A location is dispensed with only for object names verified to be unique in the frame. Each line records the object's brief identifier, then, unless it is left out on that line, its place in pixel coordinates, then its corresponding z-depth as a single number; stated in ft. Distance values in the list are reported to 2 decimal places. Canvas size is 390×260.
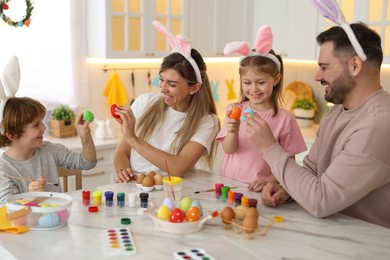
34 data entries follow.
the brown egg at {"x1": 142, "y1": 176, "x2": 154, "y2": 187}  6.64
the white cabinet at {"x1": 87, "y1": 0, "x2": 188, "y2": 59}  12.89
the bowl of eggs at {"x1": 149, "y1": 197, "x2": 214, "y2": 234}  5.31
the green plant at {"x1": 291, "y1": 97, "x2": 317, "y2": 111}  14.93
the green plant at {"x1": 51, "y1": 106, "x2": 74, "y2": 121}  12.60
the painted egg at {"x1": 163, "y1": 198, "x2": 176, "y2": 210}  5.57
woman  7.85
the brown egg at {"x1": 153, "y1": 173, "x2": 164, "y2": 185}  6.73
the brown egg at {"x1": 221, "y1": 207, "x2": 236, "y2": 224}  5.46
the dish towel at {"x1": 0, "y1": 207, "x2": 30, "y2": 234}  5.28
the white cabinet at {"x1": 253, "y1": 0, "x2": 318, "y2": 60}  14.12
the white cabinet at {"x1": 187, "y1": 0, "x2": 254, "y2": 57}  14.73
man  5.67
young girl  7.86
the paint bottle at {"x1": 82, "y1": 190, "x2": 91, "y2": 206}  6.10
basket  12.52
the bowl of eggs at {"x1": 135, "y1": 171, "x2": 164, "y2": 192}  6.65
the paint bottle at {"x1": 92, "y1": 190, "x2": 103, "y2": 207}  6.03
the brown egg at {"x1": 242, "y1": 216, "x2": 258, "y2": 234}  5.24
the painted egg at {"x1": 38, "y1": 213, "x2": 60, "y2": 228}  5.29
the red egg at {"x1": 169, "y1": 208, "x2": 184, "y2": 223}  5.32
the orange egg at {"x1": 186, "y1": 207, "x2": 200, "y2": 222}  5.37
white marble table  4.85
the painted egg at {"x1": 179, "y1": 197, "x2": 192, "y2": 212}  5.59
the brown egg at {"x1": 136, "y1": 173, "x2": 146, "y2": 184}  6.84
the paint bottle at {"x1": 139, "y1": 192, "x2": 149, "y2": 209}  6.05
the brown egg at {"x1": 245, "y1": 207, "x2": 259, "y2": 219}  5.36
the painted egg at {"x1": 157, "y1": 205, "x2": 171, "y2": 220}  5.39
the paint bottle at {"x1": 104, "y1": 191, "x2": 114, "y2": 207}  6.03
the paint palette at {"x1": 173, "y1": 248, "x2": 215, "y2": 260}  4.64
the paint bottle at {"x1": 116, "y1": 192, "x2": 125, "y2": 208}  6.01
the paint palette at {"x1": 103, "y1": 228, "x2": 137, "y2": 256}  4.77
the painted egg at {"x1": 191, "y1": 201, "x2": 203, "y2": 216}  5.57
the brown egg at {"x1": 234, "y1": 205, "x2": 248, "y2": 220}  5.62
